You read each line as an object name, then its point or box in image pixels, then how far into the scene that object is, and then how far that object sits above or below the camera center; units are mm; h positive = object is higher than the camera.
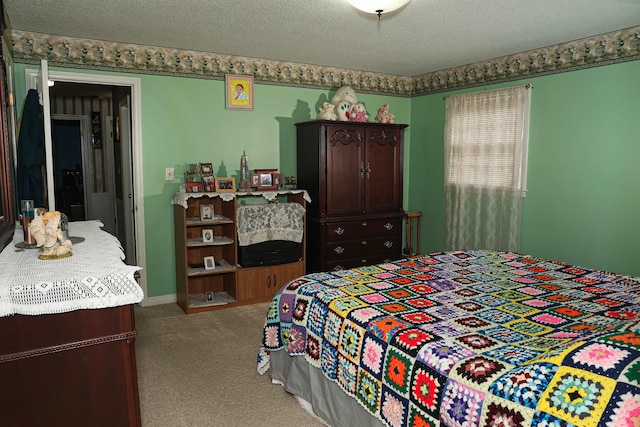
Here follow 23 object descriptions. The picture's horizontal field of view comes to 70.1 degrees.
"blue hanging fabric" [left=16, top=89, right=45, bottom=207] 3039 +91
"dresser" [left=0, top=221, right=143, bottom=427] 1583 -636
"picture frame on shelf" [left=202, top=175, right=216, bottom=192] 4277 -134
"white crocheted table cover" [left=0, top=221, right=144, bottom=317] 1536 -404
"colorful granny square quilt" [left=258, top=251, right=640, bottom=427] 1404 -681
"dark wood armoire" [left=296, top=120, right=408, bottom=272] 4707 -226
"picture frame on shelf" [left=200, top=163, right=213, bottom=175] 4371 +2
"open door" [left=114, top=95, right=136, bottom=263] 4680 -58
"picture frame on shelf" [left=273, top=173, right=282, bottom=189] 4664 -115
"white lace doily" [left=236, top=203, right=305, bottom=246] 4332 -520
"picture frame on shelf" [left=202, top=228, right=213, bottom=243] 4301 -632
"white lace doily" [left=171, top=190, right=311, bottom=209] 4109 -246
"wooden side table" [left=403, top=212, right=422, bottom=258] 5602 -788
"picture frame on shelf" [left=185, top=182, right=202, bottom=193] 4238 -170
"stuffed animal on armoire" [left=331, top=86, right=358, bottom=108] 4895 +778
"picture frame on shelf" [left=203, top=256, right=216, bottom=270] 4344 -898
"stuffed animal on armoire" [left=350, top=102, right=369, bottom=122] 4883 +595
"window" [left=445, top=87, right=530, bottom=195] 4395 +302
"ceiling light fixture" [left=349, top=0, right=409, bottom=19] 2605 +943
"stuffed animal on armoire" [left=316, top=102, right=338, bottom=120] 4738 +587
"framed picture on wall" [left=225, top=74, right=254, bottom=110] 4551 +775
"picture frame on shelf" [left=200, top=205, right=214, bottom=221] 4301 -417
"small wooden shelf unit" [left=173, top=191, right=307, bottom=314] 4227 -956
